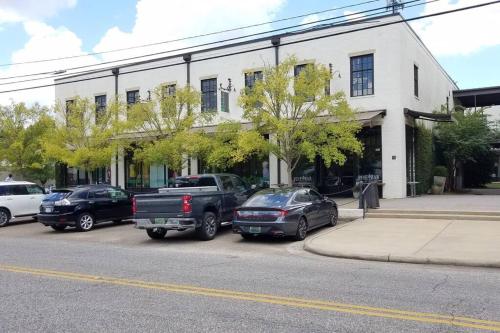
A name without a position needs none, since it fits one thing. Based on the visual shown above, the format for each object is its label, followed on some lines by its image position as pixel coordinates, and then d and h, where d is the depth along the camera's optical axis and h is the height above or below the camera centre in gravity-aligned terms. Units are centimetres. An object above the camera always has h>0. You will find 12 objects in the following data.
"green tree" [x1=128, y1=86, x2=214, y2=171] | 2100 +203
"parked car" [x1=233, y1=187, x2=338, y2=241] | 1242 -121
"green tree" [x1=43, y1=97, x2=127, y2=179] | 2378 +174
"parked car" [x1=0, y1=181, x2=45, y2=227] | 1891 -112
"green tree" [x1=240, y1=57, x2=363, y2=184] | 1786 +207
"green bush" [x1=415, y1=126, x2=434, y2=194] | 2423 +43
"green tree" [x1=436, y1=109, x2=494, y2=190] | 2534 +164
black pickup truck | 1292 -106
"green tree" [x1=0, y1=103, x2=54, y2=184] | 2670 +209
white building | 2186 +472
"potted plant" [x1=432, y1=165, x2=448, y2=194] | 2541 -68
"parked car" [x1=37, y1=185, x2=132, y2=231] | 1614 -125
